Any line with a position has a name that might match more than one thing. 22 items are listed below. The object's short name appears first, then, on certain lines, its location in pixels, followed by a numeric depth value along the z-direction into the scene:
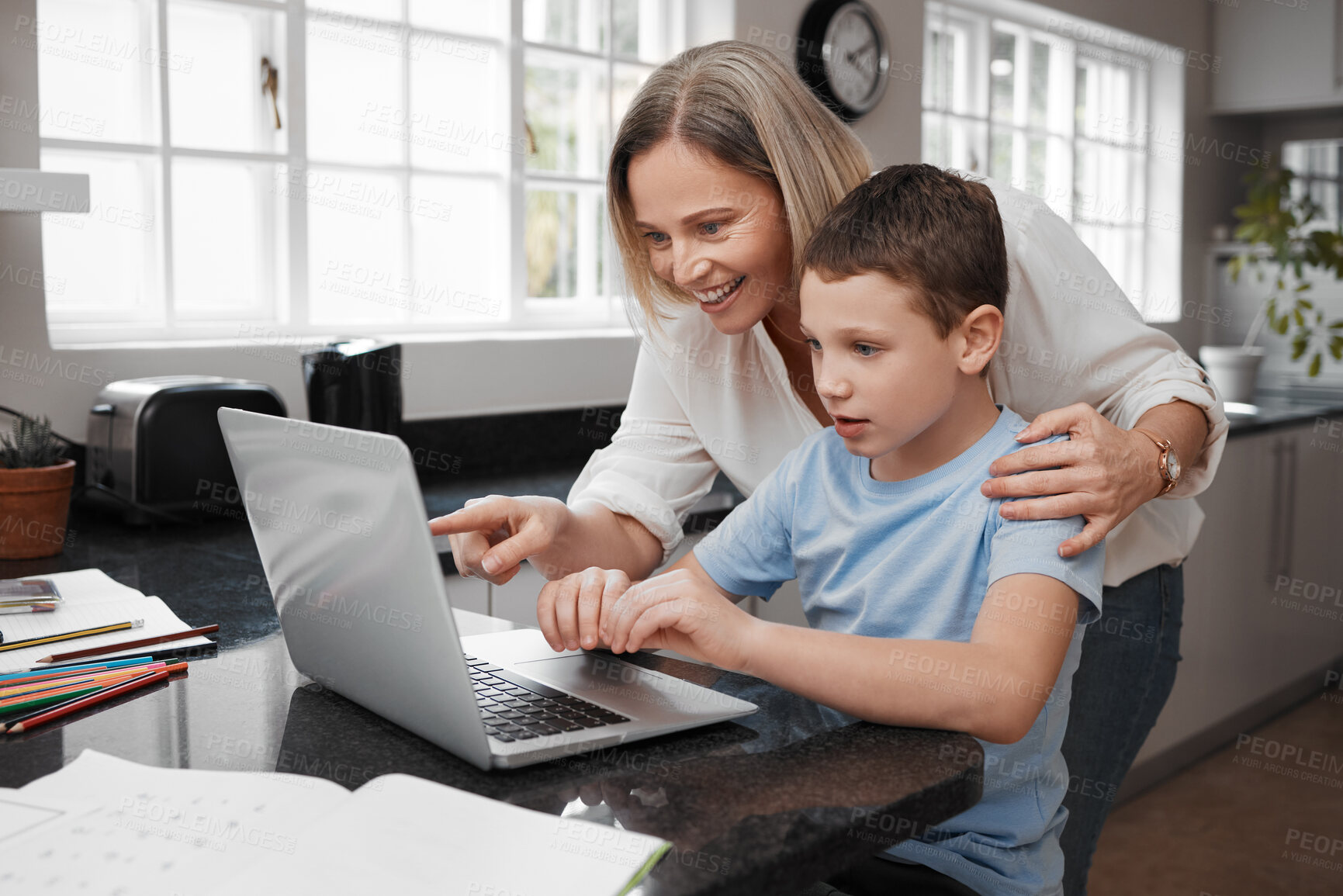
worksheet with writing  0.56
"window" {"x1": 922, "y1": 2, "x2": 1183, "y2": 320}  3.61
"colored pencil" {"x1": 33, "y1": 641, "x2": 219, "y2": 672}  0.98
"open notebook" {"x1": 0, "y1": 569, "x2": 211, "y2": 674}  0.96
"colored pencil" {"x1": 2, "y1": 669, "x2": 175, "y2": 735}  0.78
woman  1.04
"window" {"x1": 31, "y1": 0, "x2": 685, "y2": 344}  1.89
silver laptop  0.67
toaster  1.61
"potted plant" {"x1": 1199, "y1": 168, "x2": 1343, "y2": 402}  3.48
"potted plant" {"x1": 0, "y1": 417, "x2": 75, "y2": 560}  1.41
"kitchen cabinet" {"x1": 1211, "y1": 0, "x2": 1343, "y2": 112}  3.82
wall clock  2.72
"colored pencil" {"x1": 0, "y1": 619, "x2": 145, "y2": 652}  0.97
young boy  0.79
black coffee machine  1.73
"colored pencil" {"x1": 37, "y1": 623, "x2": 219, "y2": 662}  0.94
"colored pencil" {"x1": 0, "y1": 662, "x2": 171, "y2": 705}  0.86
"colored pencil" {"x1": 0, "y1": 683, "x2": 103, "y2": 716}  0.81
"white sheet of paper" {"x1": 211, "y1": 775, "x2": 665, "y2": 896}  0.54
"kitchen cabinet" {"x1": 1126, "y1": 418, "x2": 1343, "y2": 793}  2.76
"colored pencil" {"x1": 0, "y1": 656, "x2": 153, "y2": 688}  0.88
